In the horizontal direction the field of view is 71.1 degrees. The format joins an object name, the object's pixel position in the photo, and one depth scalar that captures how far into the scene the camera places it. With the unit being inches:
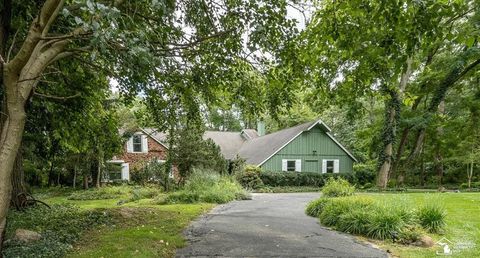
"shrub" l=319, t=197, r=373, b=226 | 331.3
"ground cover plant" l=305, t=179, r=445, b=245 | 271.6
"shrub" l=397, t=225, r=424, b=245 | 260.2
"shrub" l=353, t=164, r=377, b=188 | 1063.6
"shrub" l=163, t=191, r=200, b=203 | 547.2
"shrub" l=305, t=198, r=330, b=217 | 405.4
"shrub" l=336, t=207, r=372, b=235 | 294.2
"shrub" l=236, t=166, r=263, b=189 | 919.7
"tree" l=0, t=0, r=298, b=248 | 150.7
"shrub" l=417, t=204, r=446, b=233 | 289.0
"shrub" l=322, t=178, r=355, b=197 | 472.4
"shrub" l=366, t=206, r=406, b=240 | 272.6
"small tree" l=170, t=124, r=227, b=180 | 708.7
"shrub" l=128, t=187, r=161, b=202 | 629.0
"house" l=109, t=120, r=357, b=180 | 1061.1
